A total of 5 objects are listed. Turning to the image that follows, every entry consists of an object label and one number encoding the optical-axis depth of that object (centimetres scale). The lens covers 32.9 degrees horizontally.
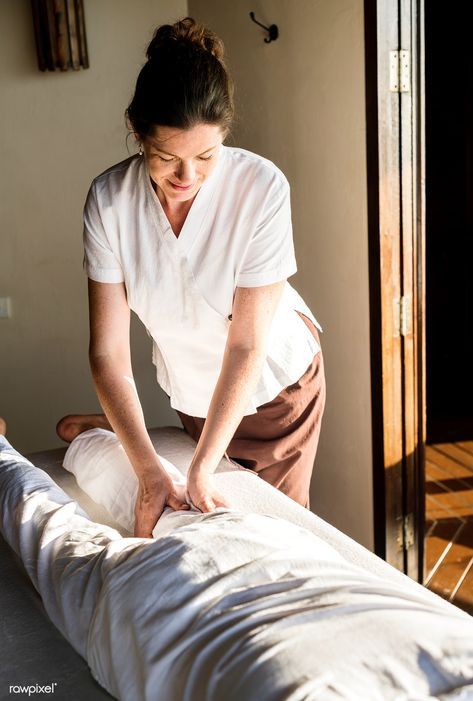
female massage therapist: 159
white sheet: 86
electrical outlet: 344
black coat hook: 267
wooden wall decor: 312
